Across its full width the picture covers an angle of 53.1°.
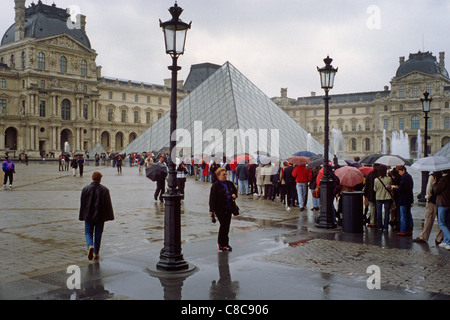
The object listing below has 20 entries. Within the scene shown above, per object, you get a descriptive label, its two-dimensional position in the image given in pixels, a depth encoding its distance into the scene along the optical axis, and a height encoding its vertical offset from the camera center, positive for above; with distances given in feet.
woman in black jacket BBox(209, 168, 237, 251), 22.68 -2.35
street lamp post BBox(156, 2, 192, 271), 18.80 -1.53
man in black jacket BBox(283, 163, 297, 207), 42.39 -2.36
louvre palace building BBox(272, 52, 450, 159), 241.96 +28.05
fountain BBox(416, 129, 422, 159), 219.47 +7.35
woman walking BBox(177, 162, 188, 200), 43.95 -1.61
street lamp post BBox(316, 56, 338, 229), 29.94 -2.25
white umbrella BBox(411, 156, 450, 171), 24.09 -0.33
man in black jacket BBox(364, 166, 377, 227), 30.94 -2.57
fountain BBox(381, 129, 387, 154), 252.01 +5.77
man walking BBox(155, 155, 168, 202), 43.00 -2.52
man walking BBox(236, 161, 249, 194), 53.36 -1.52
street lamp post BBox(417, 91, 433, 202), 44.14 -1.87
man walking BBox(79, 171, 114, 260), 20.58 -2.29
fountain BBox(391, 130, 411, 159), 235.87 +8.21
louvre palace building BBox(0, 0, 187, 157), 187.21 +32.01
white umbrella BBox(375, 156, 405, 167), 31.38 -0.19
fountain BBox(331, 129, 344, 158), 272.76 +11.46
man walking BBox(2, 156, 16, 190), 54.56 -0.87
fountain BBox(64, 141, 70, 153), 188.83 +6.11
